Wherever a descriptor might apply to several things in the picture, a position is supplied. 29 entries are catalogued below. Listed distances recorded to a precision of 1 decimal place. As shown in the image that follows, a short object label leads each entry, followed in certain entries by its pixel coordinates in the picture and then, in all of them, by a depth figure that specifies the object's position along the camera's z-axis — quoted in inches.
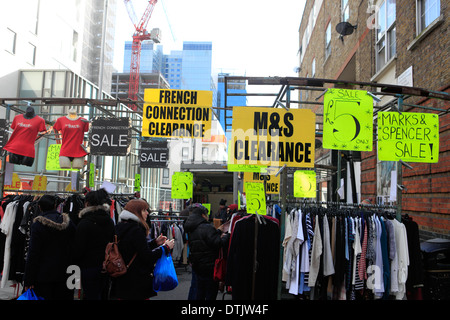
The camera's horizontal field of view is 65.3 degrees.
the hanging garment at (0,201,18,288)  243.1
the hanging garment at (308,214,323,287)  198.5
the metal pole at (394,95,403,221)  211.3
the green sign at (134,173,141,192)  450.9
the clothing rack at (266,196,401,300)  196.5
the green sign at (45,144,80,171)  359.8
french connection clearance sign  289.9
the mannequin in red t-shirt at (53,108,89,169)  281.4
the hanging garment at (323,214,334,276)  198.1
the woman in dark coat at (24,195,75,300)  176.4
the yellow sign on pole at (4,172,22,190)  345.8
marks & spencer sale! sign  208.2
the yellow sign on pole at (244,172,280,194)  411.1
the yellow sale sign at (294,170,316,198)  350.0
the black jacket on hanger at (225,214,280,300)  199.8
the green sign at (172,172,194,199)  470.3
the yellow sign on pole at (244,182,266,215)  199.9
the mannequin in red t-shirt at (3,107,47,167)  285.1
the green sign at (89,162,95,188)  287.3
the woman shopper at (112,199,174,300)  166.4
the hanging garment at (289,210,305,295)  198.8
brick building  274.8
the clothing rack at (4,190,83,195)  258.9
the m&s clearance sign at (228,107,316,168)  199.5
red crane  3499.0
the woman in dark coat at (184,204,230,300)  209.6
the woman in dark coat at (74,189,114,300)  176.1
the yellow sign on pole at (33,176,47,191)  295.1
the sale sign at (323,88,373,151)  203.0
